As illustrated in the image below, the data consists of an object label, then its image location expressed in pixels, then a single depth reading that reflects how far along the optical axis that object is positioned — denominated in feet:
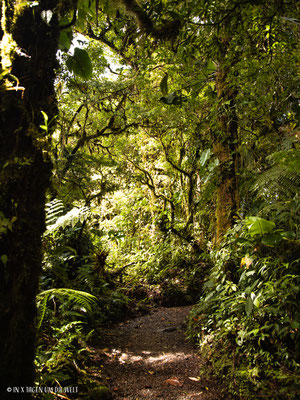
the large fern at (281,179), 10.20
